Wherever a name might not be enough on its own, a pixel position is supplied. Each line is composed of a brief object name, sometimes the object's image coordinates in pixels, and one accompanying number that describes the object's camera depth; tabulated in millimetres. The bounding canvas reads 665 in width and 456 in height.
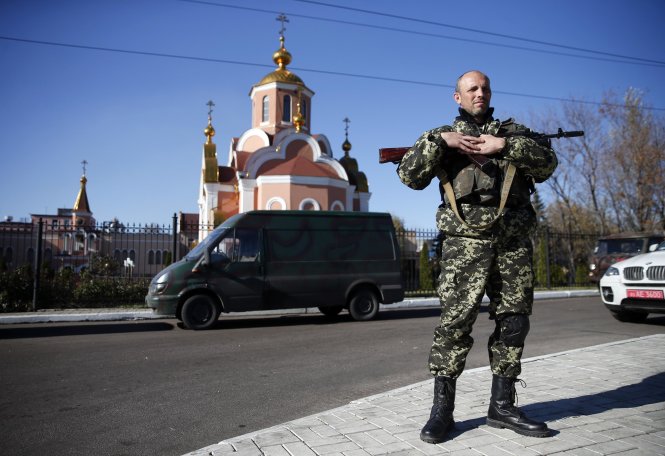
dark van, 9289
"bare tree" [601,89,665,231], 27078
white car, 7652
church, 29625
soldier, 2887
